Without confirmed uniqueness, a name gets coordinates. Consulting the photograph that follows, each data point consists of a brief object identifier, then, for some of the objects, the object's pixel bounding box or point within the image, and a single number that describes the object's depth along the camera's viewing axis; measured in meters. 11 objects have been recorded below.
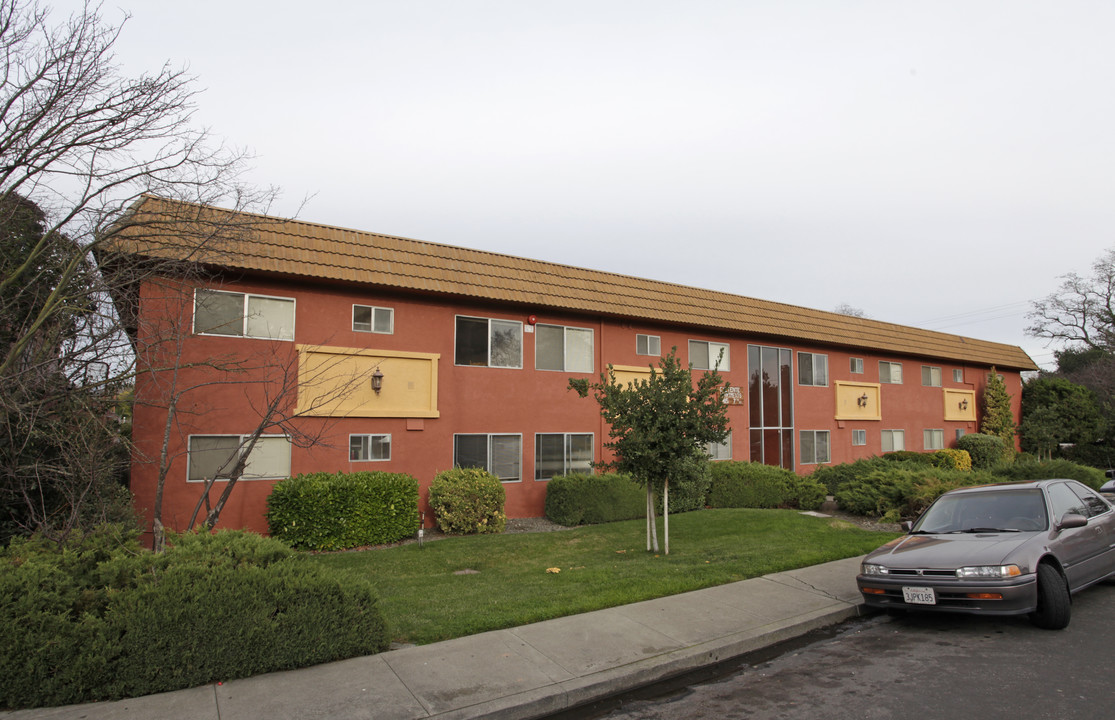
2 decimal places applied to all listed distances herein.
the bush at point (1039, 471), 16.06
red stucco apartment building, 11.26
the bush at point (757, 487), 16.28
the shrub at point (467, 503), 12.93
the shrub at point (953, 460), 19.56
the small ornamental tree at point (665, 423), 9.80
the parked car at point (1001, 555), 6.15
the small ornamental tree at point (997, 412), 28.89
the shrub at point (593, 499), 14.30
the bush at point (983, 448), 26.62
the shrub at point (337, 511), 11.33
